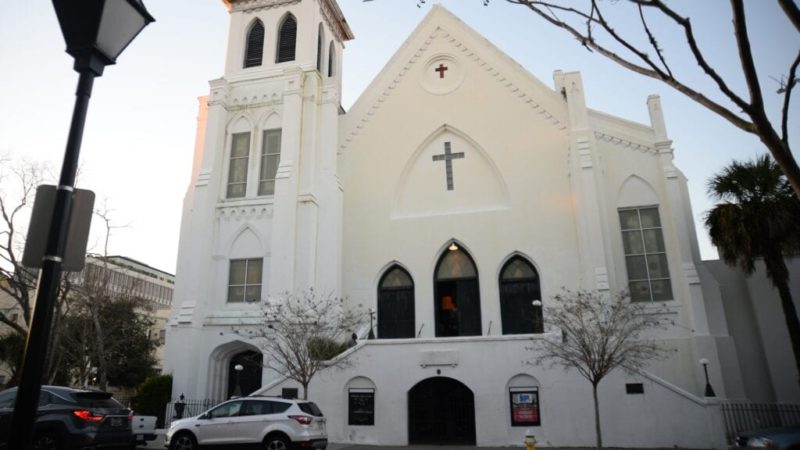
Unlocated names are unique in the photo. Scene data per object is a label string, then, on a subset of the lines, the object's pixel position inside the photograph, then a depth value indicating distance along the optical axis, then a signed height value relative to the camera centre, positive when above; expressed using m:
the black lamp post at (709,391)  16.16 +0.13
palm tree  16.70 +5.18
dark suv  11.08 -0.36
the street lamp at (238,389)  18.81 +0.36
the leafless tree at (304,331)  17.25 +2.25
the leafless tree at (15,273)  21.52 +4.88
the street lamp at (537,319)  20.50 +2.78
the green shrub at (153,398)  19.78 +0.10
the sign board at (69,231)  3.67 +1.14
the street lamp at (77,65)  3.40 +2.30
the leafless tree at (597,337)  15.21 +1.71
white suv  12.34 -0.57
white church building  17.55 +6.28
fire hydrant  10.77 -0.82
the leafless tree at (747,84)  4.21 +2.41
